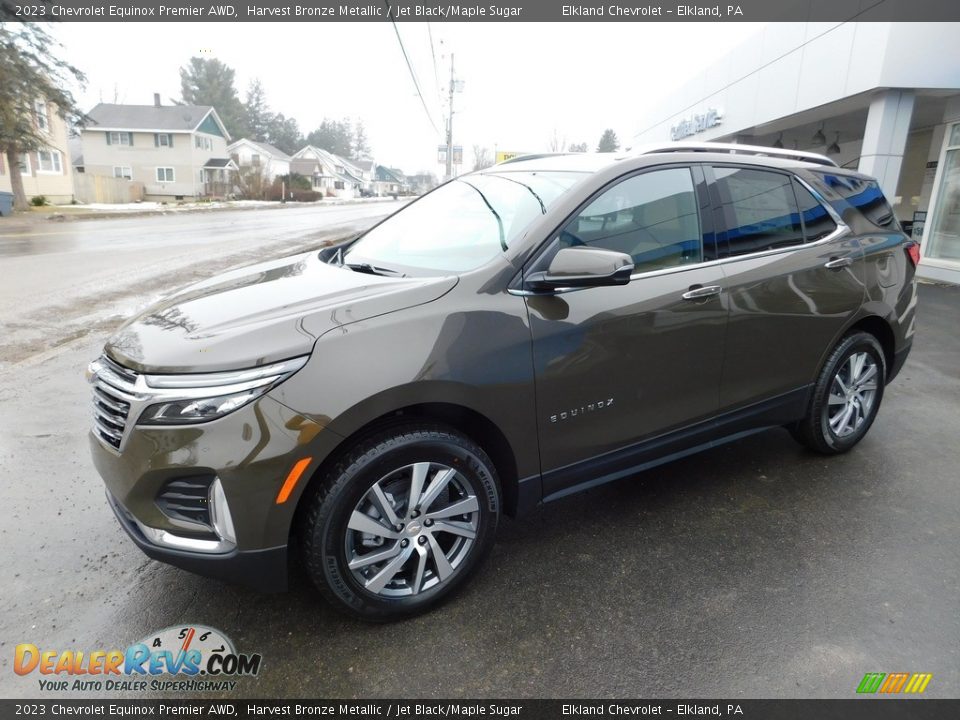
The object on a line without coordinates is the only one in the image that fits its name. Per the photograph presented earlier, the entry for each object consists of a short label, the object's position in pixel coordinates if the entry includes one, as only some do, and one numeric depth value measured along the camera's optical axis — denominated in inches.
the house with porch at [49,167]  1260.1
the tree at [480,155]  2991.1
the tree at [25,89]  1008.2
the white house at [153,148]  2018.9
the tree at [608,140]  3757.4
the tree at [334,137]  4539.9
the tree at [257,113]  3567.9
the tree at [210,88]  3144.7
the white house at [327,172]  3238.2
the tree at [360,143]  4938.5
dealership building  405.1
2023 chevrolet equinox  82.0
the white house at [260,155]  2637.8
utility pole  1083.9
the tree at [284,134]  3629.4
